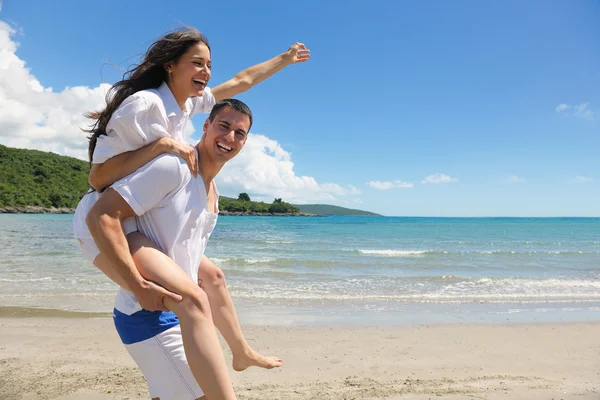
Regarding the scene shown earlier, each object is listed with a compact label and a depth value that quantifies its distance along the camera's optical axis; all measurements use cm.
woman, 186
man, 175
